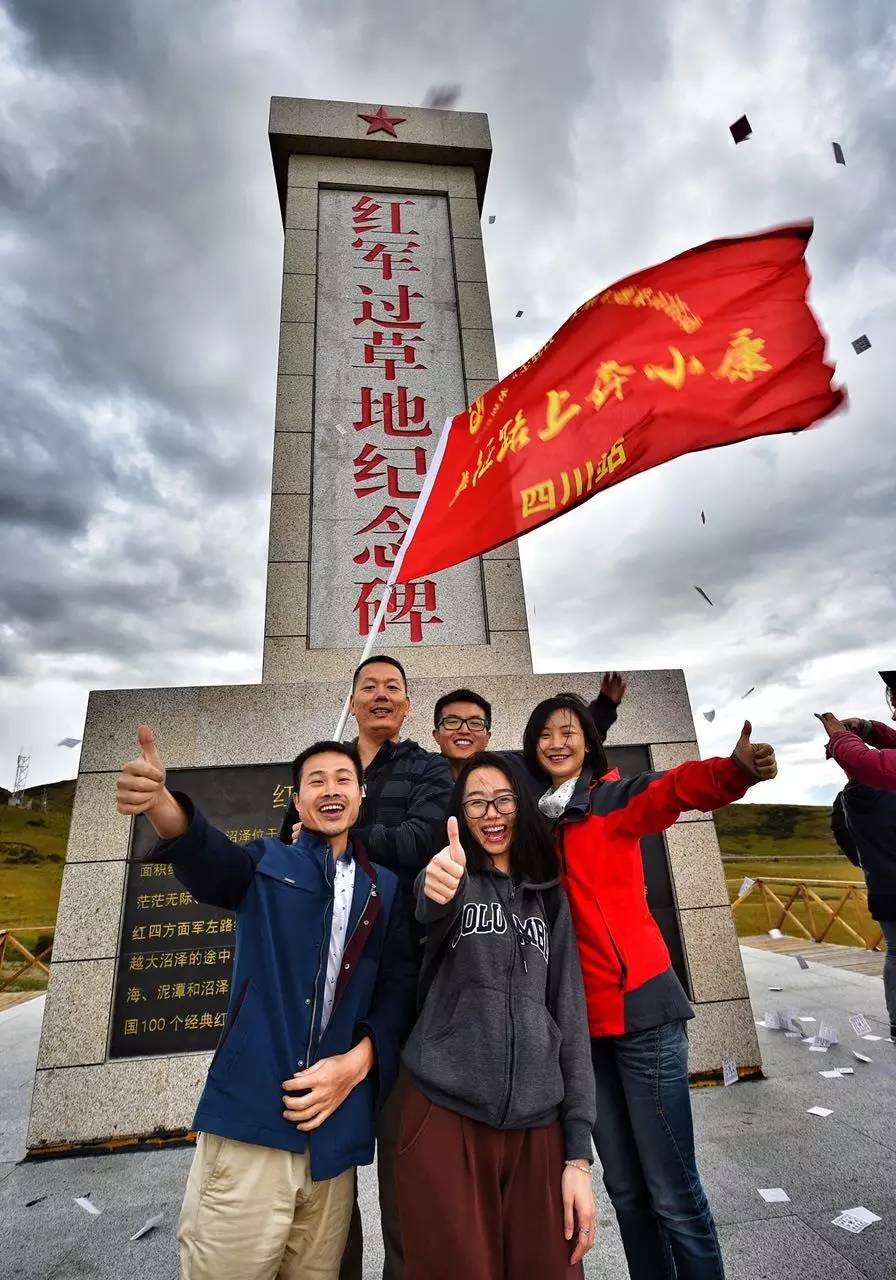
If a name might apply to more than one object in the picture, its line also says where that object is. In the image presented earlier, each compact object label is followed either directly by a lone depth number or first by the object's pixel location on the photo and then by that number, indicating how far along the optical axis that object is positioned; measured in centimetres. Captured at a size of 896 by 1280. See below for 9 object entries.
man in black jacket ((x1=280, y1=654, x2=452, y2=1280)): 218
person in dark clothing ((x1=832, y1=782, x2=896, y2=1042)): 405
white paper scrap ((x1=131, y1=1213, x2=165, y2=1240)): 297
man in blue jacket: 166
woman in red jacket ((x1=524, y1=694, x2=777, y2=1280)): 198
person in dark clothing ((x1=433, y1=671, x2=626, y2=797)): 288
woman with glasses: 163
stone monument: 411
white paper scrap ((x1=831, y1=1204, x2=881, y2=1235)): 271
